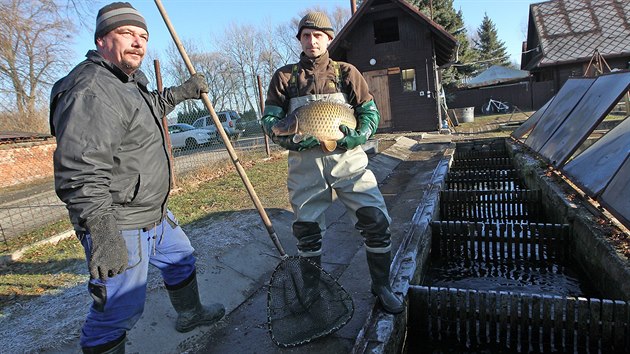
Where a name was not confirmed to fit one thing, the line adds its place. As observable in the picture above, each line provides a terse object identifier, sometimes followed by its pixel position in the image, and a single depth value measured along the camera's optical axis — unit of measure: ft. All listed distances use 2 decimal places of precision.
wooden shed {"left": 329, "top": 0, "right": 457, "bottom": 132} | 55.47
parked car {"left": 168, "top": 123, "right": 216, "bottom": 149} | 60.43
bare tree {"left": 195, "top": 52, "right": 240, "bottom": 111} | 178.40
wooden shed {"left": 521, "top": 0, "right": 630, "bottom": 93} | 70.85
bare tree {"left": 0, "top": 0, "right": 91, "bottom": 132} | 60.64
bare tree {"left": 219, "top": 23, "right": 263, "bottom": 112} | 196.03
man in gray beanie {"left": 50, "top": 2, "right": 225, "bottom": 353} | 6.47
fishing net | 9.48
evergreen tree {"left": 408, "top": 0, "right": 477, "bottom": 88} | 88.84
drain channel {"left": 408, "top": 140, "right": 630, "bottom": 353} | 9.67
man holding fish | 9.13
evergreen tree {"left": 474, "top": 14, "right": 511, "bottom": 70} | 142.51
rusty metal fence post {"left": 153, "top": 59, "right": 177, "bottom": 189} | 22.89
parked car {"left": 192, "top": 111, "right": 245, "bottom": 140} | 66.64
